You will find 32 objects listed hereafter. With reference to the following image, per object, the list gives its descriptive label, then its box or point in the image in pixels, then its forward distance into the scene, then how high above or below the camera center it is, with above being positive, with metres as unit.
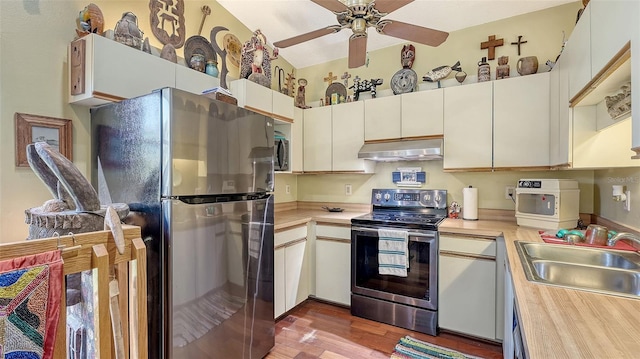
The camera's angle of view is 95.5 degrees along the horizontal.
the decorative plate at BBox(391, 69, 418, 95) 2.83 +0.94
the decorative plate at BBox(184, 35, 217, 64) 2.30 +1.05
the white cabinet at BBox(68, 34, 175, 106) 1.56 +0.59
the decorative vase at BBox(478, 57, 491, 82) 2.49 +0.90
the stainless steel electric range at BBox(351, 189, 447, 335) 2.31 -0.79
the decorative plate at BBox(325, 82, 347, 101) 3.29 +0.99
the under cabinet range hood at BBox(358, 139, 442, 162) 2.48 +0.23
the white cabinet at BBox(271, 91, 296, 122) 2.76 +0.68
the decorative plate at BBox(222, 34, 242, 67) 2.72 +1.22
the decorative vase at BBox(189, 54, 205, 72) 2.21 +0.87
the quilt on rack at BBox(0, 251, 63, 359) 0.72 -0.33
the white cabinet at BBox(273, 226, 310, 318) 2.40 -0.83
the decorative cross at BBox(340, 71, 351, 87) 3.30 +1.13
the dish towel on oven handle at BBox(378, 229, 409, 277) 2.37 -0.63
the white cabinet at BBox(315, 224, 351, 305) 2.68 -0.82
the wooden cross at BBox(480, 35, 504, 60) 2.60 +1.18
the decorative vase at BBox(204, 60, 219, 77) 2.29 +0.85
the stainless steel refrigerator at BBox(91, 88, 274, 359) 1.39 -0.15
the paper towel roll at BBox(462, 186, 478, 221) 2.56 -0.24
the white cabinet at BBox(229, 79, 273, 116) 2.44 +0.70
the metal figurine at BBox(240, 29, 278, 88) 2.59 +1.05
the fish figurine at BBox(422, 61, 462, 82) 2.71 +0.98
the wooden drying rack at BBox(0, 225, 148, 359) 0.82 -0.32
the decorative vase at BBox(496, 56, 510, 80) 2.49 +0.91
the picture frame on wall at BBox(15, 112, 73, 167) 1.50 +0.24
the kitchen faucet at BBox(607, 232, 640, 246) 1.33 -0.29
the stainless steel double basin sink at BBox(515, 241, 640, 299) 1.18 -0.41
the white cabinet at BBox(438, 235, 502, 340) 2.13 -0.83
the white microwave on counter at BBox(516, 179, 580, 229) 2.03 -0.20
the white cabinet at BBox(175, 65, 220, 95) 2.02 +0.71
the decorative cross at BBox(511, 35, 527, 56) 2.52 +1.17
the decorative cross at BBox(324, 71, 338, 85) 3.40 +1.15
